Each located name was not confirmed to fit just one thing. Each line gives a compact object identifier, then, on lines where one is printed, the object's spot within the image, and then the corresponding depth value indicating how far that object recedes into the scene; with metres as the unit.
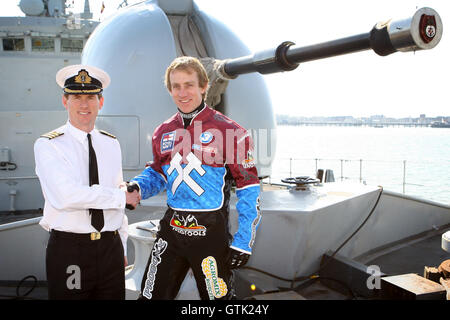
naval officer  1.79
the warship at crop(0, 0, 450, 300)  2.89
